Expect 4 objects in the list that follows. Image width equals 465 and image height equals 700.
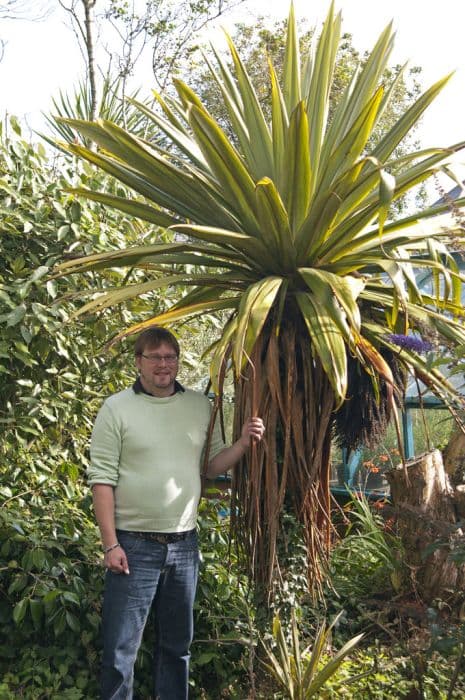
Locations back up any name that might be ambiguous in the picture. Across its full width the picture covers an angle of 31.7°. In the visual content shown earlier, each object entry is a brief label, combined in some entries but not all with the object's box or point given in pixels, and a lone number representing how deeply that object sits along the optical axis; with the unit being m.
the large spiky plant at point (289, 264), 3.10
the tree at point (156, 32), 11.57
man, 3.00
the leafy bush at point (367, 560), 4.55
